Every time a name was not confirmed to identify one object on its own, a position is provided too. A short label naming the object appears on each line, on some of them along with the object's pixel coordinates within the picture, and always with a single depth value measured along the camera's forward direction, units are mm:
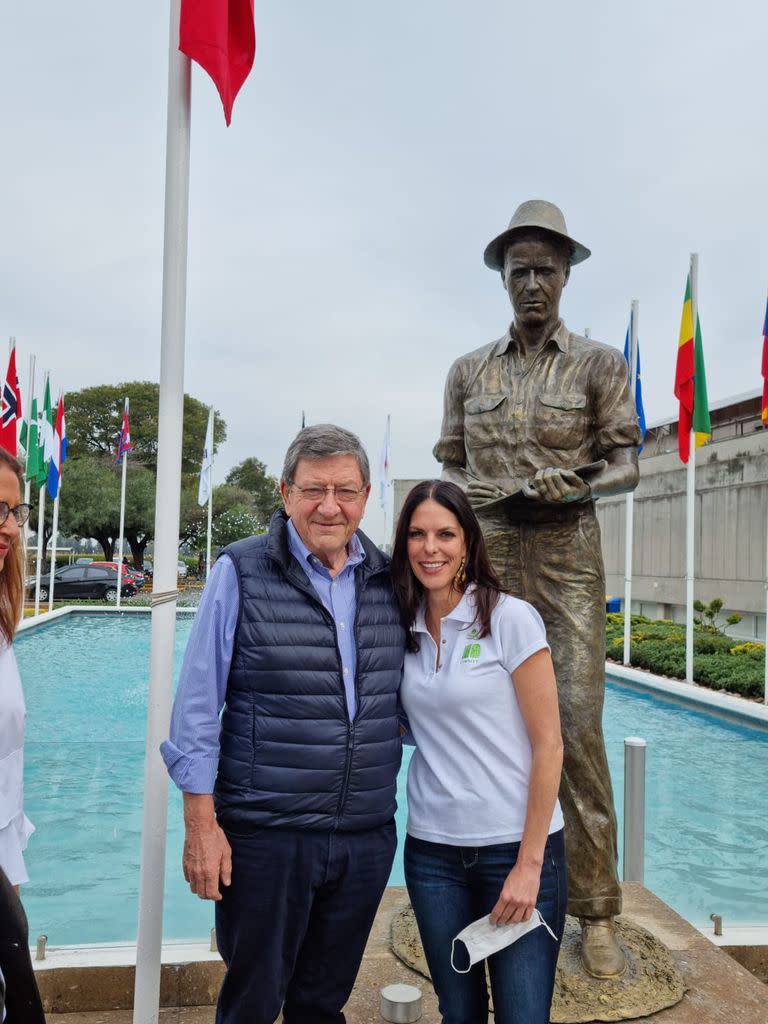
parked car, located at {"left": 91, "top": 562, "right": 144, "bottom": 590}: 28962
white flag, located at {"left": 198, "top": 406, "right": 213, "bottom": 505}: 22488
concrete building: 18578
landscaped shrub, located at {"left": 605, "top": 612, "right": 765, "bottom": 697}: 12078
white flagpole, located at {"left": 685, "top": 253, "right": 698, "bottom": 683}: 11492
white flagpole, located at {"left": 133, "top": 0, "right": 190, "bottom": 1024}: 2541
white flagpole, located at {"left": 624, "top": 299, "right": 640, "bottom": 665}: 13094
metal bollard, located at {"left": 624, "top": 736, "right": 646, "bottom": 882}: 3990
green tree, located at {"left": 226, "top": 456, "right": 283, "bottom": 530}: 56094
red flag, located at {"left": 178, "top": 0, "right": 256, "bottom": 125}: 2648
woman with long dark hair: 1992
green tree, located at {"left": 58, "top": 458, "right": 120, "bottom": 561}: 34062
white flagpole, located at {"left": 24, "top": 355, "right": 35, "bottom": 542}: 17777
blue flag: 12967
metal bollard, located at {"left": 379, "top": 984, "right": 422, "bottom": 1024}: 2793
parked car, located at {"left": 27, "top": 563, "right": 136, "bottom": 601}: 26781
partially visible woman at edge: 1566
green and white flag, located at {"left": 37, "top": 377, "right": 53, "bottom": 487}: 17281
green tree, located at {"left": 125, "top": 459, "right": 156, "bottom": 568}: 35188
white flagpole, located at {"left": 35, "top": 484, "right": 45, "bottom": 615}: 15595
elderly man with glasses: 2016
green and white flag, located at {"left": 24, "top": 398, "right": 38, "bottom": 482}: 17255
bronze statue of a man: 3076
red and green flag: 11070
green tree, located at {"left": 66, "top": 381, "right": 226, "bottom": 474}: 43062
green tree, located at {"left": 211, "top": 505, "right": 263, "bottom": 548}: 40062
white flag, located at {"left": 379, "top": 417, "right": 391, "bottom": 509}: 26172
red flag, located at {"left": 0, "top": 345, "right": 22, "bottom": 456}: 14602
